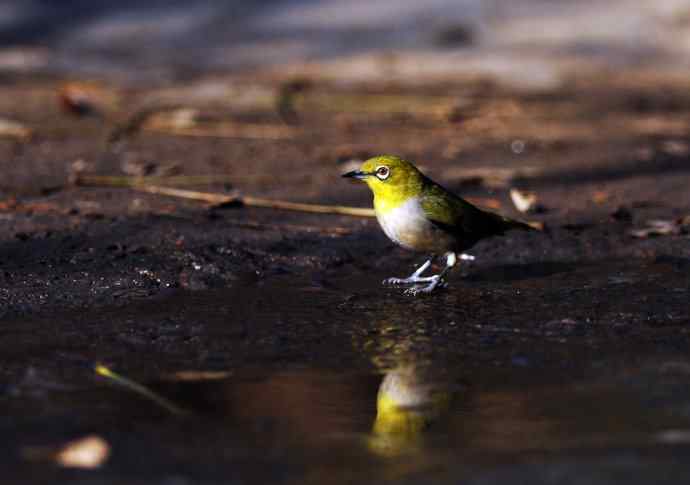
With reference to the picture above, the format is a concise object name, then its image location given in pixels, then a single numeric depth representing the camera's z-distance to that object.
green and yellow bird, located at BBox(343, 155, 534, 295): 11.29
